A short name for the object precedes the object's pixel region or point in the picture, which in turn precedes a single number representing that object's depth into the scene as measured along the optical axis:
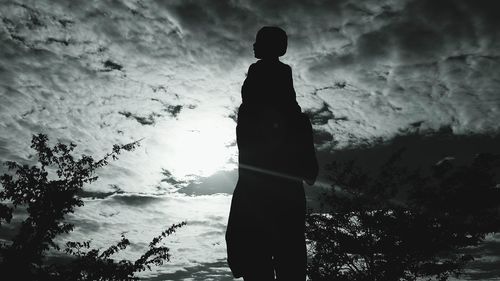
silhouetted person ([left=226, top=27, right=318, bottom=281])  2.37
